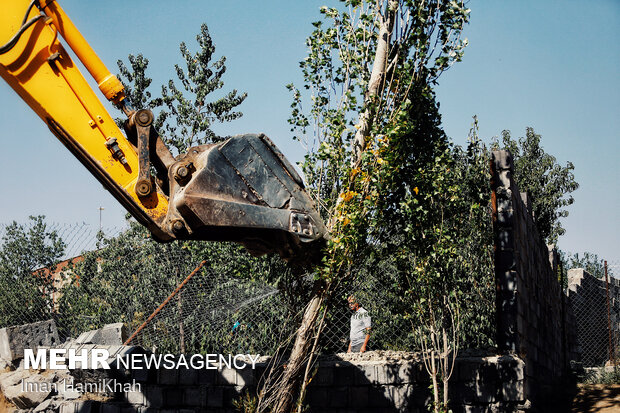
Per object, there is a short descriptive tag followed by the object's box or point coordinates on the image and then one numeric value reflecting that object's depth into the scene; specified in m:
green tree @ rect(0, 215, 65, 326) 9.35
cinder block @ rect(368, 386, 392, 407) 6.83
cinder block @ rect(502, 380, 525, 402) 6.70
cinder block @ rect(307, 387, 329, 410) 6.87
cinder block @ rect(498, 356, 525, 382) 6.73
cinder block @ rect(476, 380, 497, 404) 6.76
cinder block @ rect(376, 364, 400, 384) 6.85
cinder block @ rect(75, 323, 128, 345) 8.09
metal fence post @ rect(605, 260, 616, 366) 12.17
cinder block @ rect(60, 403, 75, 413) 7.29
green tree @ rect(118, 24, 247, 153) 12.30
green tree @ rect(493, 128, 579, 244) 18.88
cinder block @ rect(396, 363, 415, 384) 6.82
